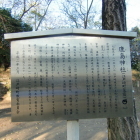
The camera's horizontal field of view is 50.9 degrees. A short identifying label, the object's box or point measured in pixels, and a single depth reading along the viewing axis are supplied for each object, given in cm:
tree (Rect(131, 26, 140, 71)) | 1189
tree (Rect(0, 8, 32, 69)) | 1087
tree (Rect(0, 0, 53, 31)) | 1465
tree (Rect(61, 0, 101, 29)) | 1816
